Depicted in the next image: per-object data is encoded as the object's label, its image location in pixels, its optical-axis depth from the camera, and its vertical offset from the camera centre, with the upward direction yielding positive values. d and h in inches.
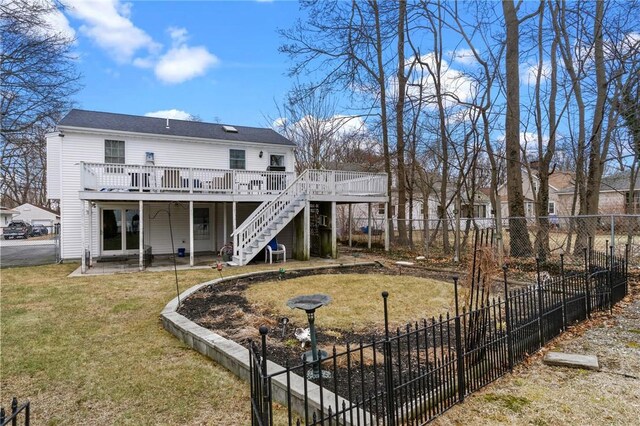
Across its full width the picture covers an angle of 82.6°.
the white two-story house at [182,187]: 477.1 +47.2
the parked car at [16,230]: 1266.0 -21.2
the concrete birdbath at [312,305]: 142.4 -34.1
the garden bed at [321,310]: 178.9 -64.3
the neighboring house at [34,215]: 1668.3 +41.6
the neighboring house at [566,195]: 1237.7 +70.6
